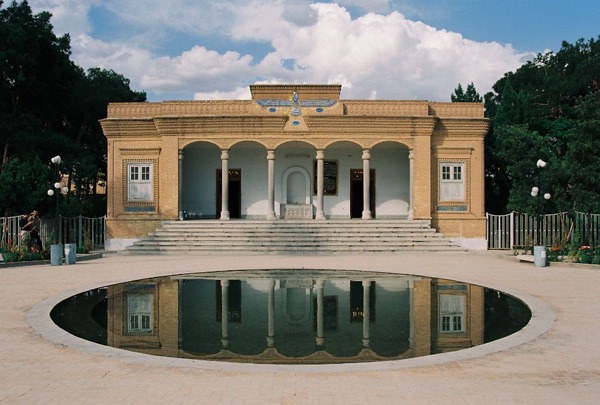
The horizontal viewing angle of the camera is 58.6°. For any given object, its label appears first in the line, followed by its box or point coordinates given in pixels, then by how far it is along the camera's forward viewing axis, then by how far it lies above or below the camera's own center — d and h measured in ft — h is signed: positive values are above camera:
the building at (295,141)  77.15 +8.96
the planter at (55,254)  54.85 -5.40
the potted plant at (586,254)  53.47 -5.39
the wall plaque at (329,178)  86.99 +3.81
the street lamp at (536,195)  58.54 +0.71
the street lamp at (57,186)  58.25 +1.84
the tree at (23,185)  69.87 +2.19
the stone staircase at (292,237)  69.05 -4.74
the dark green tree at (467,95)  113.80 +22.85
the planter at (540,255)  52.95 -5.39
